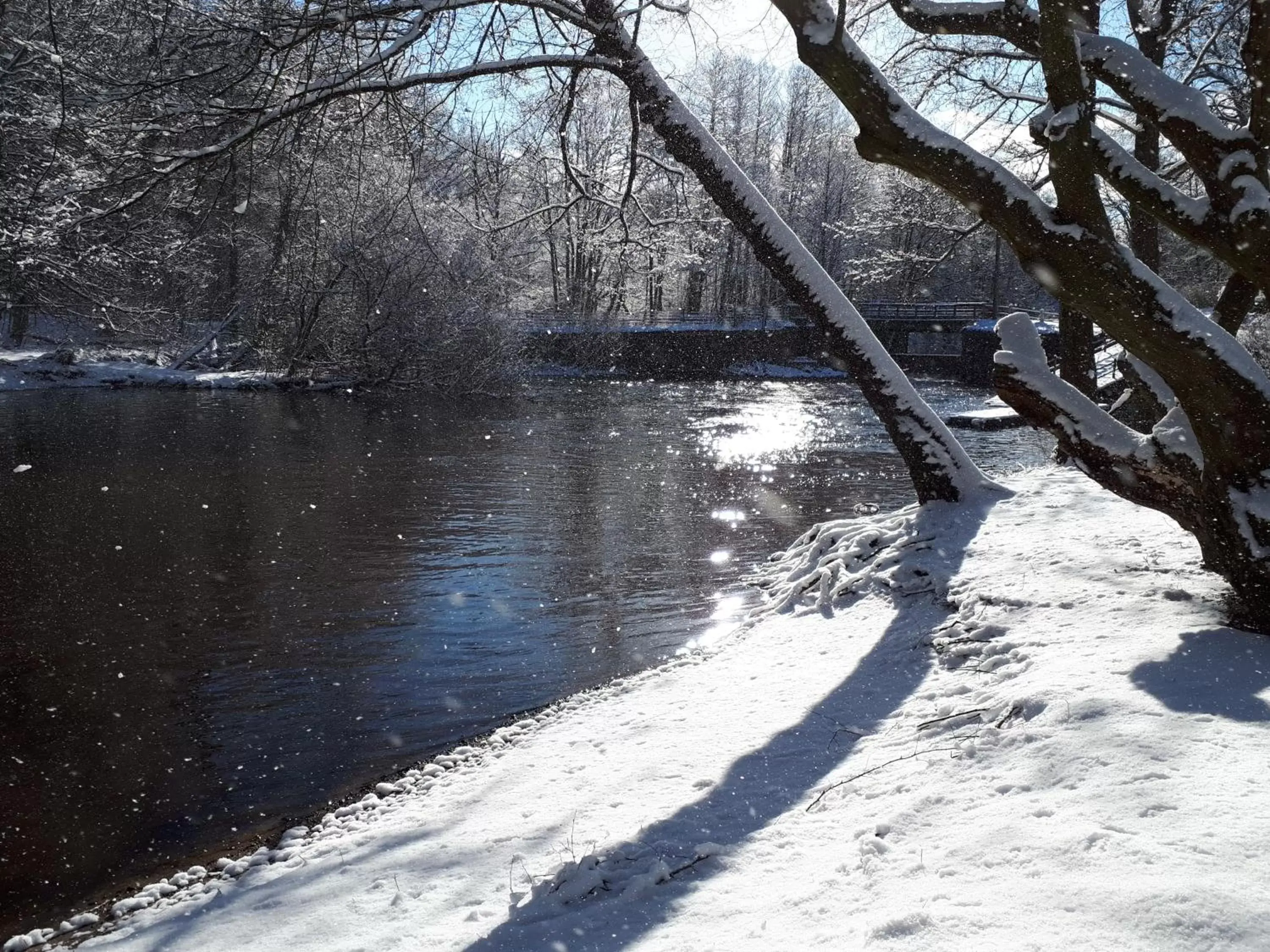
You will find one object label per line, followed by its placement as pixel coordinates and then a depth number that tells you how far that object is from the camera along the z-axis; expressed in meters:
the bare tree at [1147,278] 4.22
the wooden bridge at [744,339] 38.50
